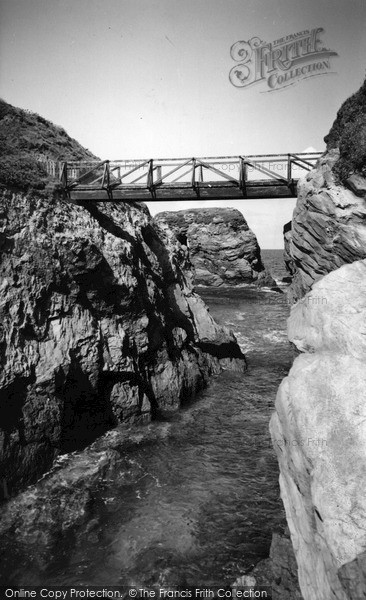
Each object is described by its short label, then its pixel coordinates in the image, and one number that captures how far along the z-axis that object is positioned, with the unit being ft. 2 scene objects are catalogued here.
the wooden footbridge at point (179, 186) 55.72
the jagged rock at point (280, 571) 27.12
